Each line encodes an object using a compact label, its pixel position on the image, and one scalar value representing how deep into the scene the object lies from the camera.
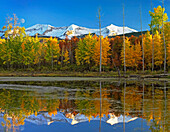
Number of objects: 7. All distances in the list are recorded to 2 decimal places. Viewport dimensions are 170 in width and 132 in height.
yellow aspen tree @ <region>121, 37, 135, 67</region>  60.06
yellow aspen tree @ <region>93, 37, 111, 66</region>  63.56
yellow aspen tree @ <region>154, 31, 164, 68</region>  55.73
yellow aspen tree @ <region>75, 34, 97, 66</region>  69.75
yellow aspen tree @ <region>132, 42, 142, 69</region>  59.94
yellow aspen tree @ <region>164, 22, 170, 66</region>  54.84
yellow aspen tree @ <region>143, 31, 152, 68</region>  60.59
